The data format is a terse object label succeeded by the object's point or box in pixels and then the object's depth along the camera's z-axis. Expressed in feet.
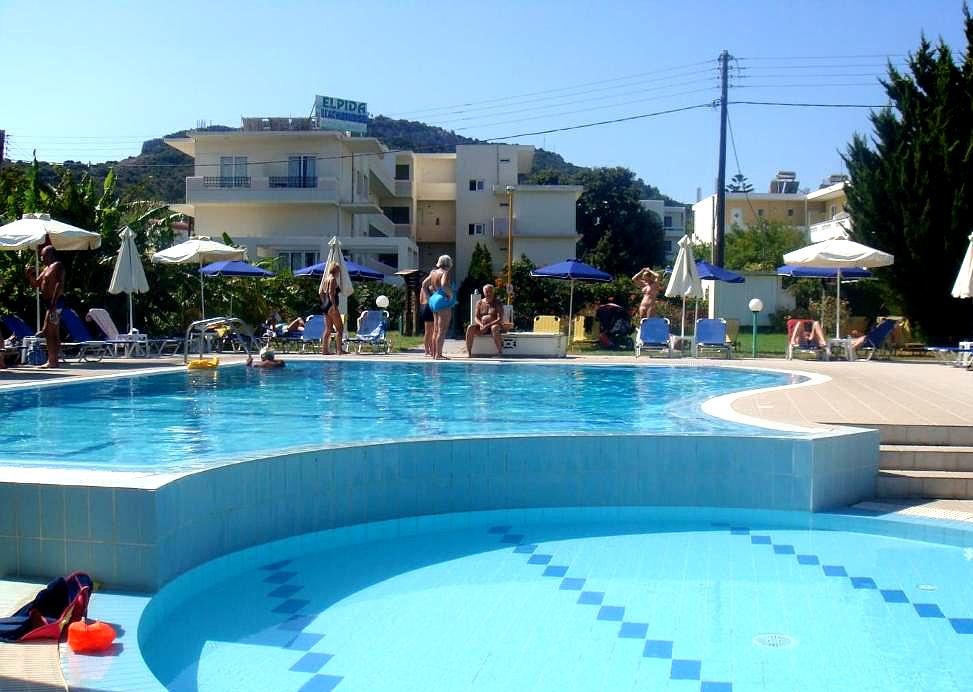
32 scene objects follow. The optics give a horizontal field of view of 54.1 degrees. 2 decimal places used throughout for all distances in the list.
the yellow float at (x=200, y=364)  49.55
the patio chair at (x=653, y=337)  65.05
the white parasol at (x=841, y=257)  63.77
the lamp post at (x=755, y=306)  66.03
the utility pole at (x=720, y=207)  106.32
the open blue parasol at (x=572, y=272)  74.33
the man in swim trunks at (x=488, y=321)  62.34
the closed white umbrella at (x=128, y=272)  59.26
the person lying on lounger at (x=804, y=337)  64.34
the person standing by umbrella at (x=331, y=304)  63.09
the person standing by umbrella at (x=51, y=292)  47.67
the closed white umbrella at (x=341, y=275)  64.13
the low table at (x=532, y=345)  63.72
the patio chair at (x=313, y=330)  67.62
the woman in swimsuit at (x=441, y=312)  59.00
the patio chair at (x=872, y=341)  65.21
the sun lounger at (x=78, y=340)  54.13
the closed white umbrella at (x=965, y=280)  58.39
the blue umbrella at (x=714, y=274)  76.59
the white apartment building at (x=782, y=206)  190.70
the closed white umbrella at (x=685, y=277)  68.28
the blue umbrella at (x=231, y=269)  74.18
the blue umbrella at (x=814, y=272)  71.97
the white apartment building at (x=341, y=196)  137.08
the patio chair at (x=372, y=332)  67.00
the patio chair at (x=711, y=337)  64.85
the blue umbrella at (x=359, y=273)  80.89
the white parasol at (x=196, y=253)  67.71
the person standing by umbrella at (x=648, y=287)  71.20
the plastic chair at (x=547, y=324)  78.33
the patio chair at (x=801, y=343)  63.87
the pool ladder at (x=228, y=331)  52.08
